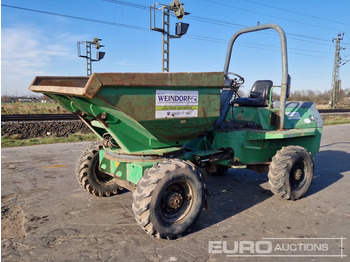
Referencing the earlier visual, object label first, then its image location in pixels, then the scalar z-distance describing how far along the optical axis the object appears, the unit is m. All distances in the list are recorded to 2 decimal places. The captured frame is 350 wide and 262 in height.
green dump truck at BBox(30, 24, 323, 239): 3.51
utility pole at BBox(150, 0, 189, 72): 11.63
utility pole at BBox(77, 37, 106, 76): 17.62
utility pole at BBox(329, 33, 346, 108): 38.00
